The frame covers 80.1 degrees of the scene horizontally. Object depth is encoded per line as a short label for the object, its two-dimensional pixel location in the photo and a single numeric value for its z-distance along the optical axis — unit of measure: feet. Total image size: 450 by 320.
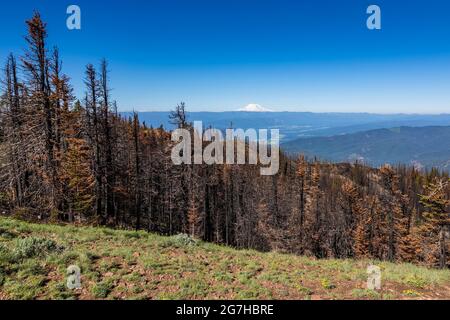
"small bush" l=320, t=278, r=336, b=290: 31.68
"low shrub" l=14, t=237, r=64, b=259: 32.01
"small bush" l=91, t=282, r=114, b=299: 26.20
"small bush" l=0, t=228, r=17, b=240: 37.93
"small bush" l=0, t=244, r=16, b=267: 29.66
